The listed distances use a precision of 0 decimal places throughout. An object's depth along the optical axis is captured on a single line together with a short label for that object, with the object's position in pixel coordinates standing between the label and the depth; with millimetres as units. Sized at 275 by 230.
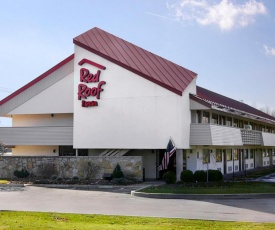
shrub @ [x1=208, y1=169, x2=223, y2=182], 27156
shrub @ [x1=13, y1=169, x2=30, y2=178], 29734
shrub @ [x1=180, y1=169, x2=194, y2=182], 26766
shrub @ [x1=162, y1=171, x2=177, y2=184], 26578
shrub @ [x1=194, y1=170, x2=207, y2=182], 26891
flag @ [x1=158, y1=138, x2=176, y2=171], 27548
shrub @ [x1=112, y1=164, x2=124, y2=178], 27445
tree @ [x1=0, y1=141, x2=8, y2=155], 28702
